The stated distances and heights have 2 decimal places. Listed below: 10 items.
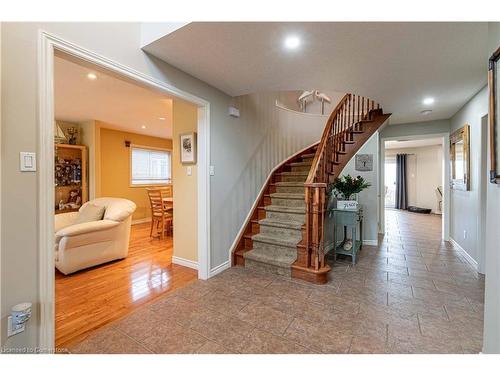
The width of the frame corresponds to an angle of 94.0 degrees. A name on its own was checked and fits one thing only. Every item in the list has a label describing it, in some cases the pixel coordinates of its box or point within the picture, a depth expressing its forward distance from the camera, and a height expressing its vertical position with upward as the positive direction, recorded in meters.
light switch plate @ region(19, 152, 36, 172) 1.33 +0.16
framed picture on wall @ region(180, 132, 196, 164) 3.03 +0.53
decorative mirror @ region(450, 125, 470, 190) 3.29 +0.42
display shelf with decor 4.78 +0.24
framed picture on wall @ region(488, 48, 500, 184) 1.33 +0.39
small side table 3.17 -0.50
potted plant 3.30 -0.03
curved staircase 2.70 -0.31
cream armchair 2.79 -0.64
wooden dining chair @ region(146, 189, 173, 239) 4.46 -0.42
